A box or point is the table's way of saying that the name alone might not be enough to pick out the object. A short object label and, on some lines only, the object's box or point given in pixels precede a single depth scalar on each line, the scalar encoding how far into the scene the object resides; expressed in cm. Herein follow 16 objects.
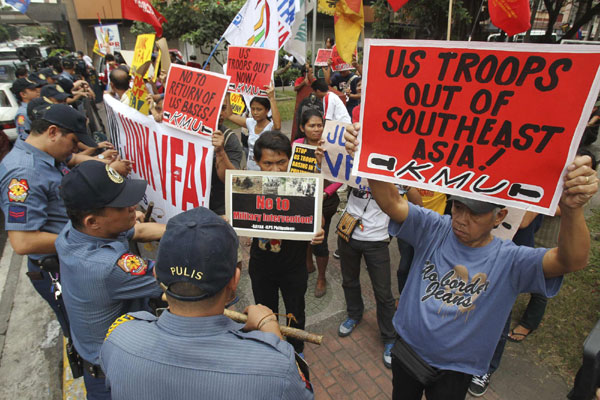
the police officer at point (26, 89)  679
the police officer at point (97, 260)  175
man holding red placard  187
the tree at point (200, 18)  1338
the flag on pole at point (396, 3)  403
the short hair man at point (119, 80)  597
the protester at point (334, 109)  520
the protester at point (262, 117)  463
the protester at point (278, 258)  287
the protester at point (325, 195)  389
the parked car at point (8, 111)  801
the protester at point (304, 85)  725
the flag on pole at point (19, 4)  1202
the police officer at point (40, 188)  246
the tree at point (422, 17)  1111
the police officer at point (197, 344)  113
